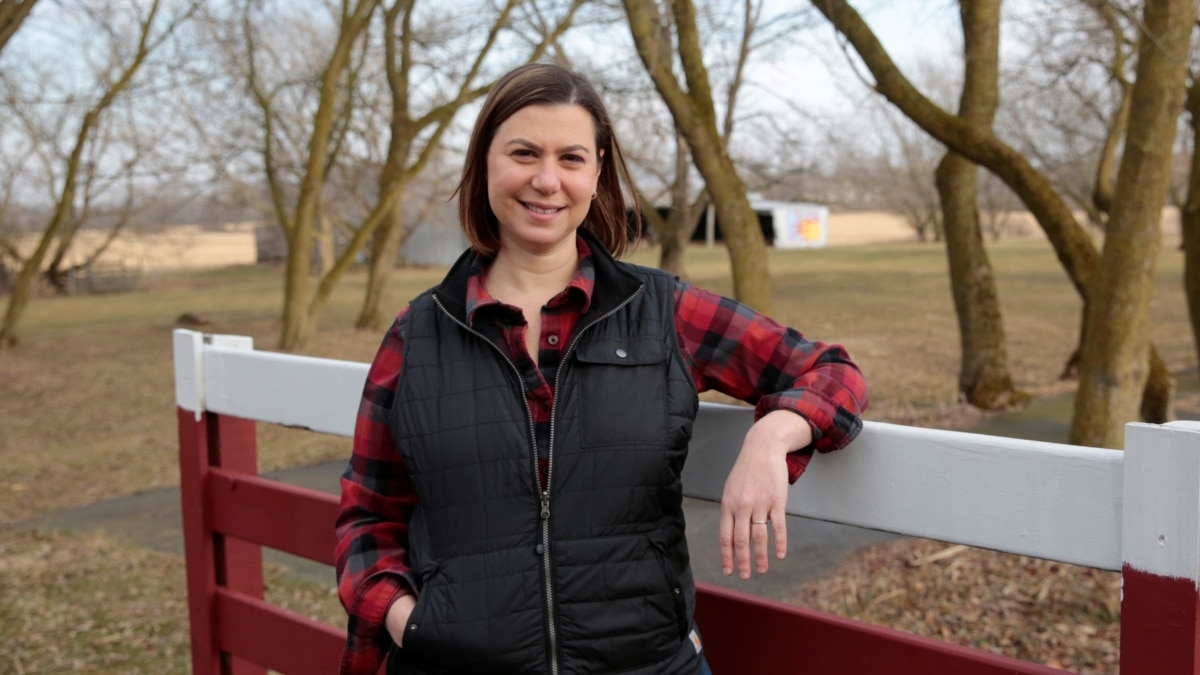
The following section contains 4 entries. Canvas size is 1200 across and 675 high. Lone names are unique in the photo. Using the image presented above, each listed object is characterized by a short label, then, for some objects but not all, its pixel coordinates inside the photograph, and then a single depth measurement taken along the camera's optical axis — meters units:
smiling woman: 1.70
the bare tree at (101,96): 15.22
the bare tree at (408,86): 15.29
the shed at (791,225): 67.00
